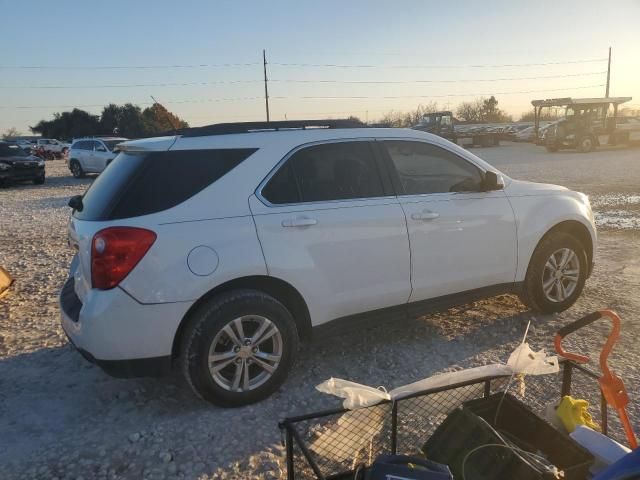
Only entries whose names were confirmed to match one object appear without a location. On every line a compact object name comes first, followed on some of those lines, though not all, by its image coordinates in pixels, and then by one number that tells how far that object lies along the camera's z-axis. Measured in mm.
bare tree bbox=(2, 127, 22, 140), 90469
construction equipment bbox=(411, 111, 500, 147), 32250
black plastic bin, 2092
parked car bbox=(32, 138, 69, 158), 42747
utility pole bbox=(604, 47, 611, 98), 56219
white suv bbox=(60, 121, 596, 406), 3053
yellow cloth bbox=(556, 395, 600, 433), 2592
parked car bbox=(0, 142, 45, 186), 18453
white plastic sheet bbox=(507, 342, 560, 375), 2561
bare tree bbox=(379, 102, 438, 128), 54100
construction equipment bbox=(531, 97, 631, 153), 26859
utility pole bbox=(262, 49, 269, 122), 43250
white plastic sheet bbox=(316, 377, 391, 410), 2373
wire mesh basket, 2461
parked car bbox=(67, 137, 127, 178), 20422
